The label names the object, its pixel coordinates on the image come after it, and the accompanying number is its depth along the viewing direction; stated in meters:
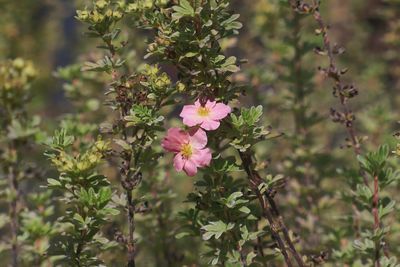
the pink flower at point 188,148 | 1.69
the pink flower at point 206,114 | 1.68
